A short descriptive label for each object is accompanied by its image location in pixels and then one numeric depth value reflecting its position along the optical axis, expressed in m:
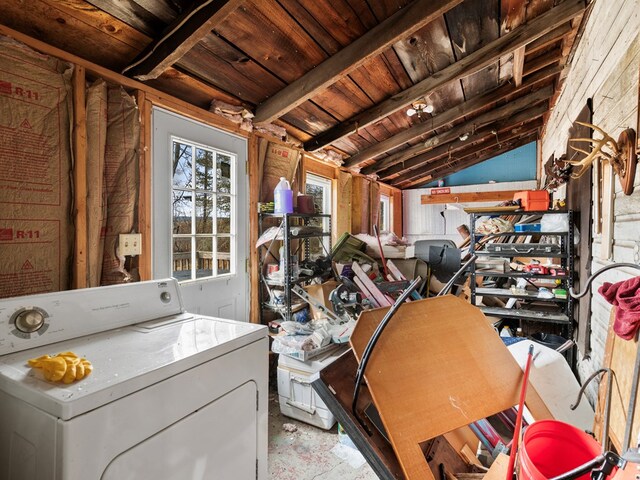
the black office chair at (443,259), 3.80
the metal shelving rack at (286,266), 2.70
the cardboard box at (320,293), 3.02
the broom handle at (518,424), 0.88
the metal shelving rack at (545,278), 2.38
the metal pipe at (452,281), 1.30
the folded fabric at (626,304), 1.04
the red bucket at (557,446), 0.96
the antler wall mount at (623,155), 1.34
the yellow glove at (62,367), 0.83
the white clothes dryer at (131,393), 0.78
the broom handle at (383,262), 3.71
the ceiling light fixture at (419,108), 3.39
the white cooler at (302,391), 2.19
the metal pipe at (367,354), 0.95
